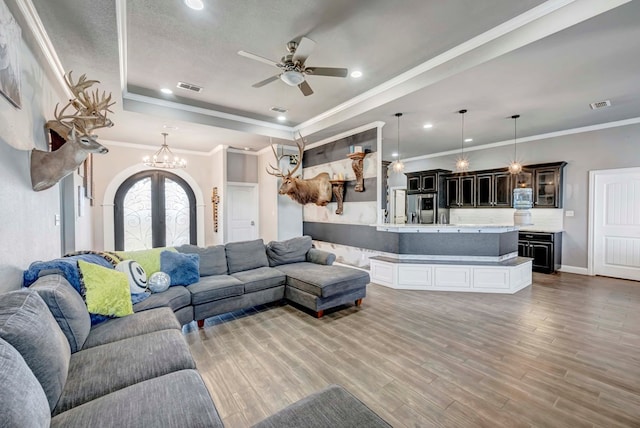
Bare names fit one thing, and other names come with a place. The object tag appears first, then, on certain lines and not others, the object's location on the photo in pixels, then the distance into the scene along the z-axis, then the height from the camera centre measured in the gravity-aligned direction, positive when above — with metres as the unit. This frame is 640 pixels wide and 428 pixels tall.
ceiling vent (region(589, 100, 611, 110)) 4.44 +1.65
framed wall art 1.82 +1.07
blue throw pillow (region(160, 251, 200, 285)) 3.24 -0.67
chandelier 6.23 +1.16
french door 6.66 -0.04
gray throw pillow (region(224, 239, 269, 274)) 4.01 -0.67
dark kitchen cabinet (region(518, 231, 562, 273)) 5.88 -0.89
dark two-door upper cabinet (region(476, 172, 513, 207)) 6.73 +0.46
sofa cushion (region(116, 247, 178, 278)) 3.12 -0.54
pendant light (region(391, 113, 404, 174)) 5.13 +0.77
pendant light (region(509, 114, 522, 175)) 5.16 +1.66
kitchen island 4.59 -0.91
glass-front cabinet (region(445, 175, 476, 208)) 7.38 +0.47
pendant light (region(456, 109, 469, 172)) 5.50 +0.84
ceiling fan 2.92 +1.54
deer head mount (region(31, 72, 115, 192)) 2.45 +0.55
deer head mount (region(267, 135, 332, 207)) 6.02 +0.40
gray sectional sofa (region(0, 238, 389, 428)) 1.10 -0.88
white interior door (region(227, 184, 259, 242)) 7.38 -0.06
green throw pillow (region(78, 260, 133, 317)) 2.21 -0.66
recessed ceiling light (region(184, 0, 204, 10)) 2.51 +1.86
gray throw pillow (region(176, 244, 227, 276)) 3.71 -0.66
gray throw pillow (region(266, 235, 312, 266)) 4.40 -0.66
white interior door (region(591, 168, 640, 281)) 5.28 -0.31
